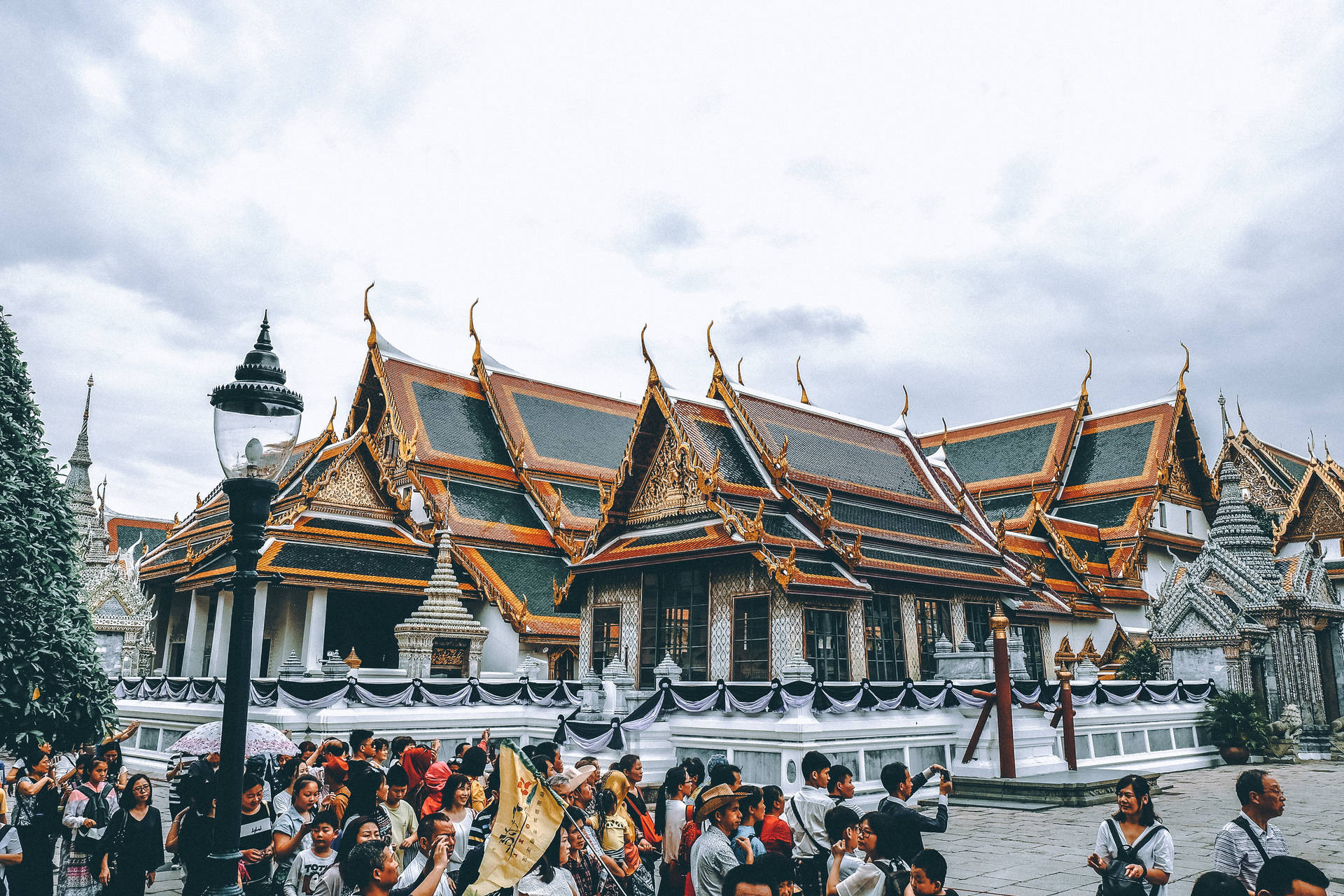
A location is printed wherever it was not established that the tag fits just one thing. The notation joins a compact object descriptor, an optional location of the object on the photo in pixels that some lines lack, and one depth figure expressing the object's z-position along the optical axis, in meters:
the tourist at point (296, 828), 5.87
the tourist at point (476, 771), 7.00
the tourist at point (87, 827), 6.96
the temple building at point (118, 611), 29.91
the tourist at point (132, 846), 6.52
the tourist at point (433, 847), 5.04
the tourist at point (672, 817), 6.47
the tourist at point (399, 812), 5.98
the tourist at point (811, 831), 6.02
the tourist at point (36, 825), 6.90
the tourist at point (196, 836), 5.90
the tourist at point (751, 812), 5.80
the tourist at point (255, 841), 6.24
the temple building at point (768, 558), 18.27
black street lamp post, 4.93
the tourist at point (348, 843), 4.79
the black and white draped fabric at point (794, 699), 14.12
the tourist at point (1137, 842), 5.26
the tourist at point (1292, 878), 3.88
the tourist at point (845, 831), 5.35
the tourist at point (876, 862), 4.74
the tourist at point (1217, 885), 4.03
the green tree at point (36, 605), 9.45
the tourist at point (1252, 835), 5.10
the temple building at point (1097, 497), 29.81
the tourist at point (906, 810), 4.77
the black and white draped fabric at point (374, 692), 17.05
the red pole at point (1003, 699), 14.80
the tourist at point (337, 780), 6.60
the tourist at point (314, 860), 5.15
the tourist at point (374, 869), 4.32
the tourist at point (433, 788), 7.12
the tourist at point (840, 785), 6.34
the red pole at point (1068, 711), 15.58
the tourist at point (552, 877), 4.86
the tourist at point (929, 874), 4.20
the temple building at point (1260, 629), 20.23
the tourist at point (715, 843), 5.30
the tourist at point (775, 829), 6.09
